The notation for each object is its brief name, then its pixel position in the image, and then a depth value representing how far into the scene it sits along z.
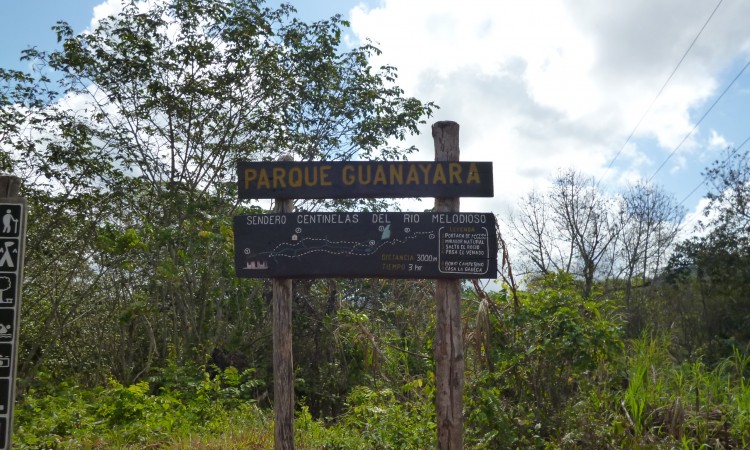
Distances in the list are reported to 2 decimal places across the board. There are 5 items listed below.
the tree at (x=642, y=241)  33.66
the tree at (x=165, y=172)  11.75
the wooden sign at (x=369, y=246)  5.91
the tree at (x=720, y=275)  28.39
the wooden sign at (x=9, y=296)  4.88
